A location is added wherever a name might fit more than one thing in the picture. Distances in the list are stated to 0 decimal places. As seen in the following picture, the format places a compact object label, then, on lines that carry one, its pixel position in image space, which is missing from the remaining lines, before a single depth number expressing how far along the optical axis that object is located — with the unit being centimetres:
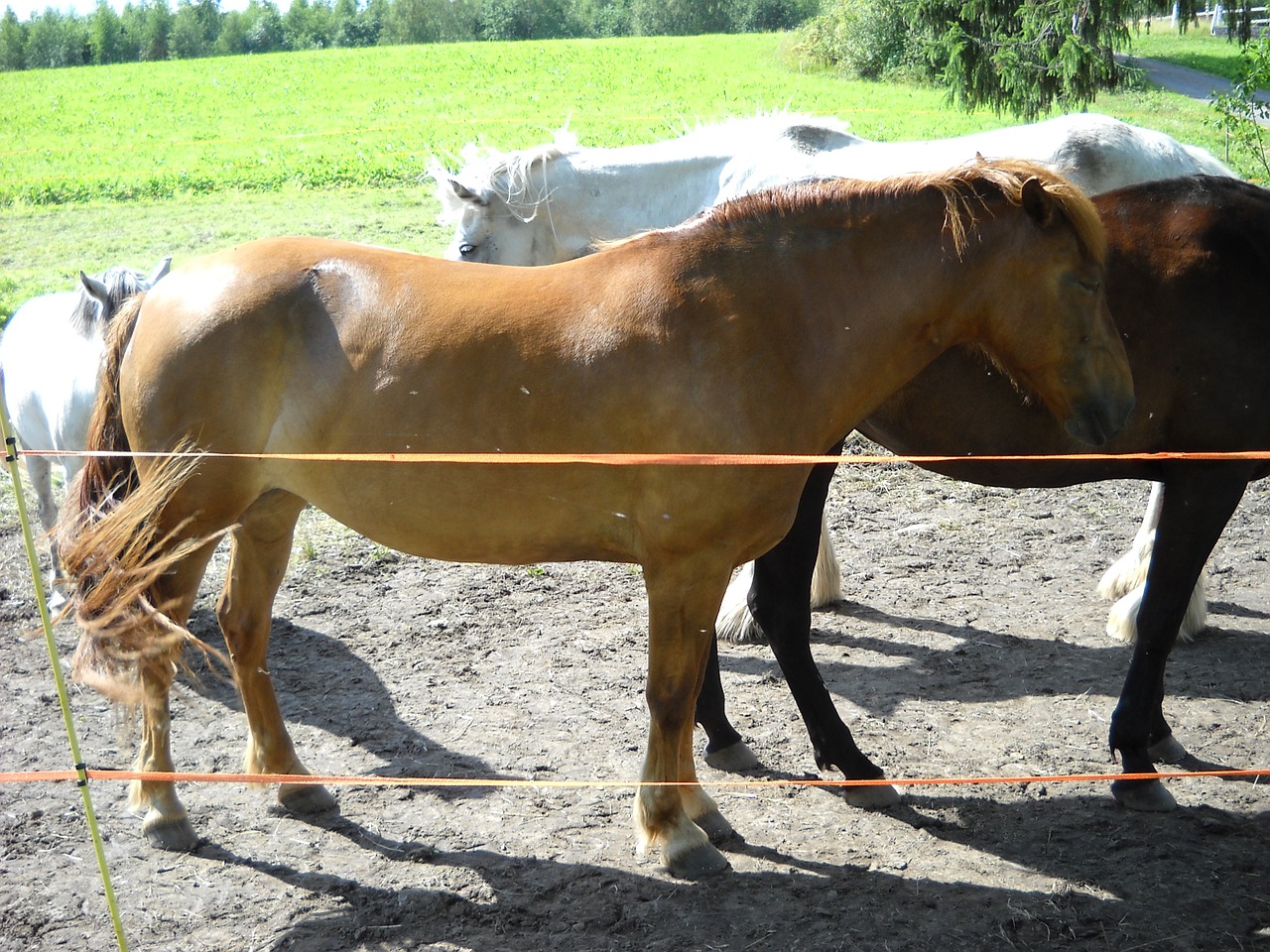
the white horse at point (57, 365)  446
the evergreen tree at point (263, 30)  3356
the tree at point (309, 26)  3584
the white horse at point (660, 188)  461
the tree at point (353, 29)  3862
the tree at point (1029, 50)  920
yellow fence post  233
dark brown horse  333
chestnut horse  272
